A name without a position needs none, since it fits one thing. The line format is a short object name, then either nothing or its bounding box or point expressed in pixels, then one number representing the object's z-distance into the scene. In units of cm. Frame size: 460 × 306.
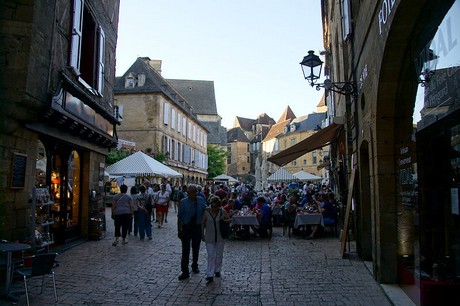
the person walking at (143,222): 1124
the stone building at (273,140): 6712
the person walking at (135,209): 1111
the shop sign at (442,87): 370
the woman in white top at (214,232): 673
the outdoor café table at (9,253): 504
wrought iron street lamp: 859
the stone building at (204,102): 6500
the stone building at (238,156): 8206
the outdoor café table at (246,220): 1103
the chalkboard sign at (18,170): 664
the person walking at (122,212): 1005
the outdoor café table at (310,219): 1124
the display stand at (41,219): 714
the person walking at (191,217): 694
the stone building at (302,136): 5472
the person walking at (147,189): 1362
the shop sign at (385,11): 469
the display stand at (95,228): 1095
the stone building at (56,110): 669
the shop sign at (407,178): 534
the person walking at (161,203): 1408
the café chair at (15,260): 536
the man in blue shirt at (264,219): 1141
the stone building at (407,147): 425
